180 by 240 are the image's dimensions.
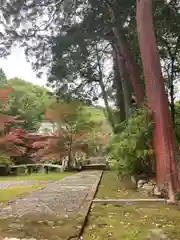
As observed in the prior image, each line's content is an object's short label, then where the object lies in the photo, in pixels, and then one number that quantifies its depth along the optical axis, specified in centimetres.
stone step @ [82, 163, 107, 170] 1192
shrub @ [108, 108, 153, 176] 433
